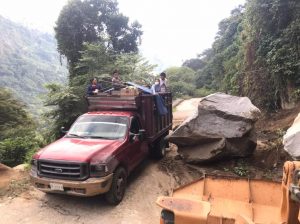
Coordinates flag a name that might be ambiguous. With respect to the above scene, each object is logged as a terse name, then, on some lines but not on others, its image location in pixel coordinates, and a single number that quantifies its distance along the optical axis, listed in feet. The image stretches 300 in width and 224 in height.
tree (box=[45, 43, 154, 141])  35.40
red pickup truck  15.66
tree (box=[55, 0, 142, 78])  54.76
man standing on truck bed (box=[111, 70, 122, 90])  24.11
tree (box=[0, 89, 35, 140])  50.63
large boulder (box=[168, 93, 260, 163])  21.73
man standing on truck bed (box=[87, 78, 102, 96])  24.06
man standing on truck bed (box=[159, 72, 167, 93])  26.17
